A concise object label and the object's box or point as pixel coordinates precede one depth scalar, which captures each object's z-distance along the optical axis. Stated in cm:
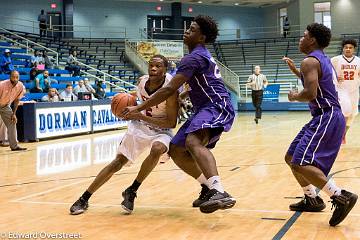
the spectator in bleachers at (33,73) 1633
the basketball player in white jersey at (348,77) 858
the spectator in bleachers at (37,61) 1831
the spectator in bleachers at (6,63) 1790
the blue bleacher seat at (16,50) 2102
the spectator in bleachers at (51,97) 1409
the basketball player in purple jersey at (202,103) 435
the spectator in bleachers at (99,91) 1747
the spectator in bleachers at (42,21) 2650
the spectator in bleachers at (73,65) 2133
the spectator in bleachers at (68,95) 1498
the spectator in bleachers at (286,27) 3175
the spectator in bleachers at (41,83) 1560
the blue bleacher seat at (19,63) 1966
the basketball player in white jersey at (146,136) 477
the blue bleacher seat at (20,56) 2041
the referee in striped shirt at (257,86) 1751
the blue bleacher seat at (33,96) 1498
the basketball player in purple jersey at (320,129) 416
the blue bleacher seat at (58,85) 1823
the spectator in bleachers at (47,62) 2052
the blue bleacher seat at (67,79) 1960
